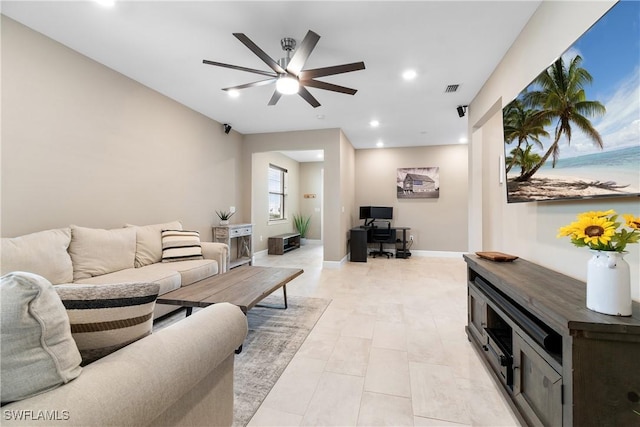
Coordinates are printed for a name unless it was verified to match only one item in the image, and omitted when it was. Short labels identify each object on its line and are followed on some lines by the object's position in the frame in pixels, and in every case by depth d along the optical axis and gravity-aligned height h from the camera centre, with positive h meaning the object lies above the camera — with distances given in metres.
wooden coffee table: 2.03 -0.65
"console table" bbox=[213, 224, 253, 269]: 4.70 -0.49
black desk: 5.81 -0.66
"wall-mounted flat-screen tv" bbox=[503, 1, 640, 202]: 1.19 +0.52
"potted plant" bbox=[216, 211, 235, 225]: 4.85 -0.06
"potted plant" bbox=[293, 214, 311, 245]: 8.48 -0.33
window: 7.29 +0.62
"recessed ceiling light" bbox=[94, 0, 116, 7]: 2.04 +1.62
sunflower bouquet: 1.03 -0.07
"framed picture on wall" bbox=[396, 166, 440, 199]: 6.48 +0.76
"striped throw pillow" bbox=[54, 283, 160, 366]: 0.81 -0.32
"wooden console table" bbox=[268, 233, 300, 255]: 6.72 -0.76
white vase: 1.04 -0.28
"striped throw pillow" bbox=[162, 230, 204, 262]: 3.15 -0.39
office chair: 6.27 -0.52
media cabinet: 1.01 -0.60
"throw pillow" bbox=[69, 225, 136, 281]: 2.42 -0.36
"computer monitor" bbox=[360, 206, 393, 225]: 6.49 +0.02
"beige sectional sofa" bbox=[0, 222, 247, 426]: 0.63 -0.44
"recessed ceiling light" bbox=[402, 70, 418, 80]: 3.06 +1.62
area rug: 1.67 -1.11
